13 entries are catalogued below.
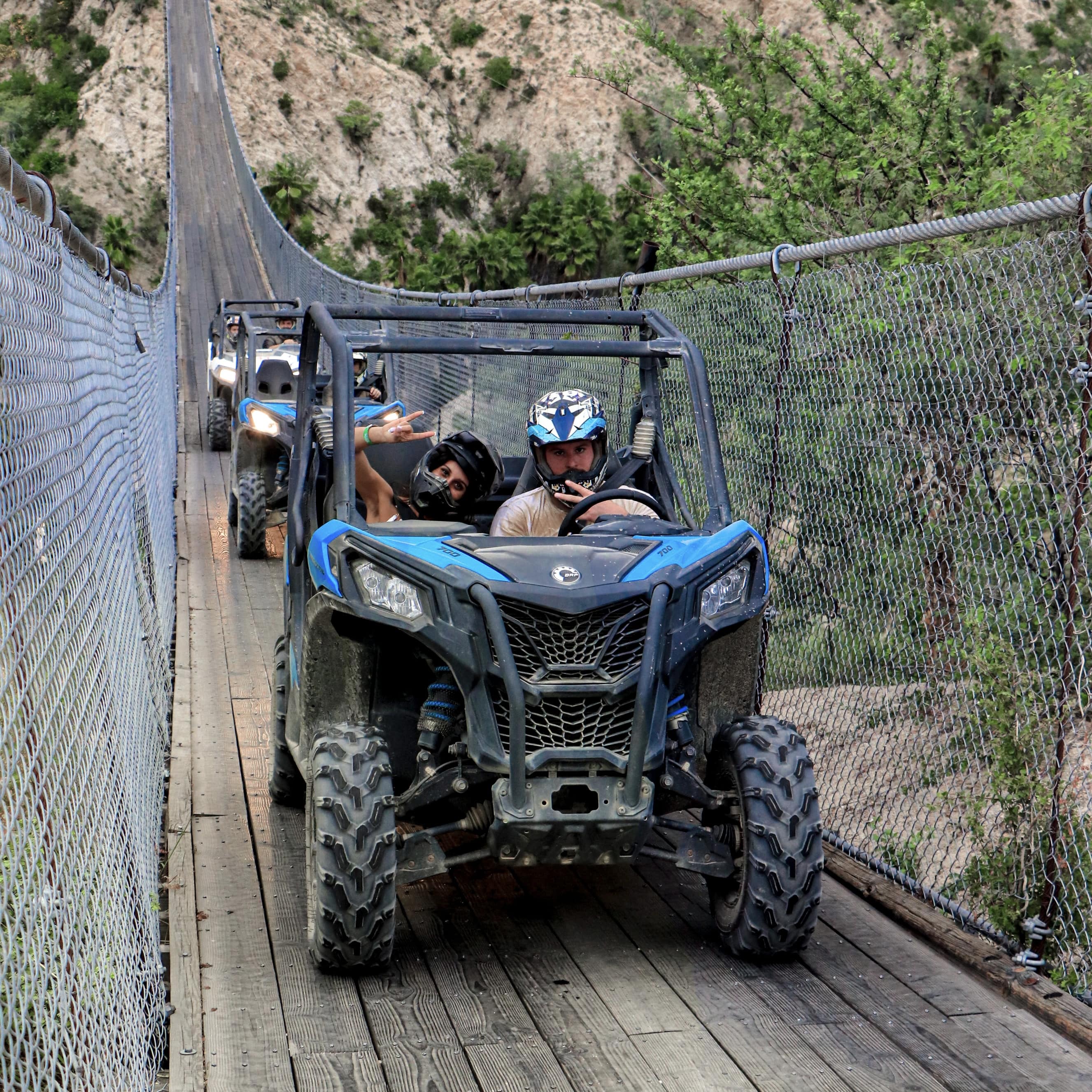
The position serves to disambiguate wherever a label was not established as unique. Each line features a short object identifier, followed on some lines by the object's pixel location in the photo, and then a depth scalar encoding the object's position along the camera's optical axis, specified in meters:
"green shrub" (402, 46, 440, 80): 83.50
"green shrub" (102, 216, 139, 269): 57.09
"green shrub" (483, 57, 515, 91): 80.62
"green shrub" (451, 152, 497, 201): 74.88
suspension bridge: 3.50
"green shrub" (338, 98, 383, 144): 76.00
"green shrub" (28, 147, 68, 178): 63.56
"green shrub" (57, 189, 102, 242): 61.50
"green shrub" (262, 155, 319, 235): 68.50
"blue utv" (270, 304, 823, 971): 3.79
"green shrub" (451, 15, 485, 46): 84.81
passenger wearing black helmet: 5.15
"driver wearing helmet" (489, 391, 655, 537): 4.88
